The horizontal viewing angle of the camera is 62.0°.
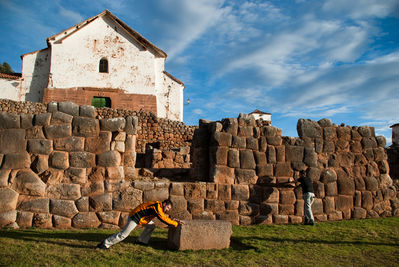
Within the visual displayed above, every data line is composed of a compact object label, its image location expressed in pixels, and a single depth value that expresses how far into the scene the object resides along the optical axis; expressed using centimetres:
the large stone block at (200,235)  588
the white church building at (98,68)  2655
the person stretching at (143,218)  570
